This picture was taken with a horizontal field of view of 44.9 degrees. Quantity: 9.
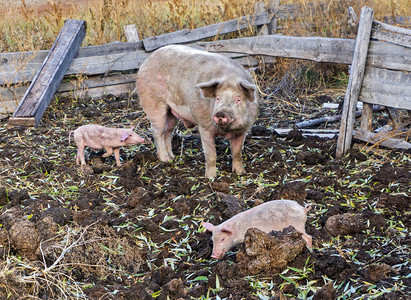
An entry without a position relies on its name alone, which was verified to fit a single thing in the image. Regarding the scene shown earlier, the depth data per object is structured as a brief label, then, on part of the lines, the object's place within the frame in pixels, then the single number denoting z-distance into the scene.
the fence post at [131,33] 9.10
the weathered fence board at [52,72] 7.23
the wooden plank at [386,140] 5.57
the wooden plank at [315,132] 6.51
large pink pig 5.04
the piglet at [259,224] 3.73
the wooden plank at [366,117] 5.70
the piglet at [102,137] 5.69
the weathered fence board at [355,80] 5.35
